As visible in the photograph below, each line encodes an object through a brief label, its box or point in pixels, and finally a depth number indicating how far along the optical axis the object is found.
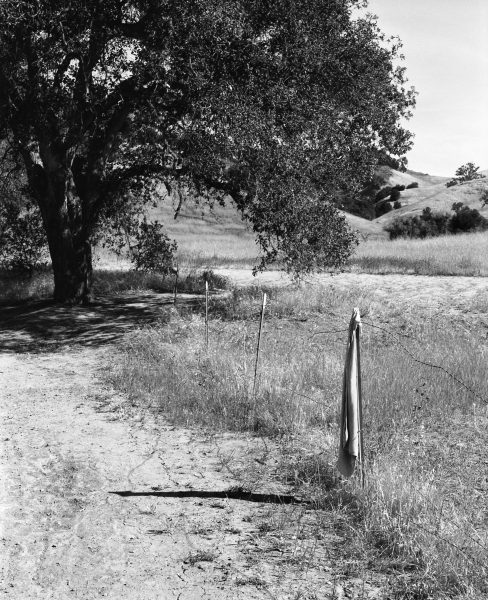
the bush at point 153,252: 19.22
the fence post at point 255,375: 9.73
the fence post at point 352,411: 6.48
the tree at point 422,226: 43.72
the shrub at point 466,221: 43.47
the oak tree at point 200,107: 14.45
